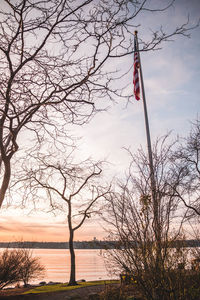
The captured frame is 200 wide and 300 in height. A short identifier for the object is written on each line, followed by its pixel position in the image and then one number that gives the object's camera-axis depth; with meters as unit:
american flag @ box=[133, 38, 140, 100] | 11.70
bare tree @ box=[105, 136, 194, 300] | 4.06
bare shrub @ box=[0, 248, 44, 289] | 11.18
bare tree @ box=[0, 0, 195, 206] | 4.05
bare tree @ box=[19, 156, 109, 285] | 17.23
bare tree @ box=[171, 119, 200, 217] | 14.52
